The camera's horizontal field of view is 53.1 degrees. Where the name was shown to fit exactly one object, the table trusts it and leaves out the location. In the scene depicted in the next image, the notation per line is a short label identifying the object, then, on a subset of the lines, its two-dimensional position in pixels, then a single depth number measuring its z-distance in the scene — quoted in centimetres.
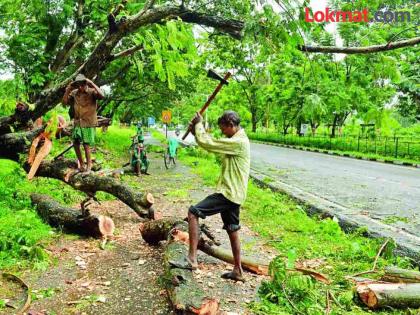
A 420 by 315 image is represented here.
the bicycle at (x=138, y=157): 1525
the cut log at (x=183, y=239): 551
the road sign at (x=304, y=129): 3951
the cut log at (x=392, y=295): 440
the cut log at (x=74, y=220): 696
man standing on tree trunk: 707
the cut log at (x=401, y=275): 467
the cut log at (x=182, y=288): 385
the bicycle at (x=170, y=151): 1857
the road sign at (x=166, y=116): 3141
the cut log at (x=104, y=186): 793
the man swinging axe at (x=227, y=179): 486
